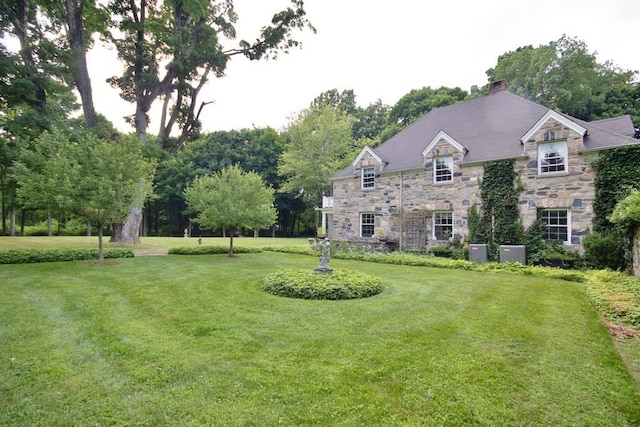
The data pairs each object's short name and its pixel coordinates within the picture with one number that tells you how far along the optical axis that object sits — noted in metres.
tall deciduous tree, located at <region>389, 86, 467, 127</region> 32.72
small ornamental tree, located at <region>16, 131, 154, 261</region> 11.43
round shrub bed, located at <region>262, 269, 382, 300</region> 7.99
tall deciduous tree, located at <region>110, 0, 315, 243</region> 18.28
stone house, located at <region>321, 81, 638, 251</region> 13.91
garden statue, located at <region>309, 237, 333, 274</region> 9.91
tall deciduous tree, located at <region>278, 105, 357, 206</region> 33.50
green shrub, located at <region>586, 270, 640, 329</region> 6.37
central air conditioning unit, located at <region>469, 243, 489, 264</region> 15.15
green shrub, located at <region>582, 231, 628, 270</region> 12.16
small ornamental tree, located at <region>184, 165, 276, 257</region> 15.30
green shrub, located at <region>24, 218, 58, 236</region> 34.50
